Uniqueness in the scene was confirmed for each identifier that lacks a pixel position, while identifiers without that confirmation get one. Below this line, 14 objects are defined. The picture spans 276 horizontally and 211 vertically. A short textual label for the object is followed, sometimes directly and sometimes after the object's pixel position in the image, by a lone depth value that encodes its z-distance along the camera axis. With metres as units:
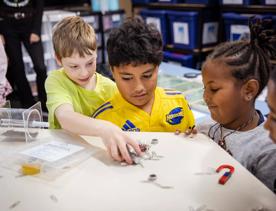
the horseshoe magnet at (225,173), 0.68
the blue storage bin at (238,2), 3.07
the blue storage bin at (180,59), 3.45
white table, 0.62
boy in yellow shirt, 1.05
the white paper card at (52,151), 0.81
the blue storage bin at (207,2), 3.36
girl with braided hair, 0.94
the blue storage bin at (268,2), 2.88
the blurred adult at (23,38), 2.92
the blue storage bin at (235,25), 3.07
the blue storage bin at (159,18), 3.65
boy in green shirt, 1.09
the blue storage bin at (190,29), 3.38
